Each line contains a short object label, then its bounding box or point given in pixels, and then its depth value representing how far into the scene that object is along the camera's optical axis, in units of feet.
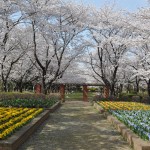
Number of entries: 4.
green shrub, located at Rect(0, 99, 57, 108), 38.68
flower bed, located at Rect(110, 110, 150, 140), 18.77
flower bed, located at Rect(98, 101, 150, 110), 37.96
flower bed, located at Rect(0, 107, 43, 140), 18.98
